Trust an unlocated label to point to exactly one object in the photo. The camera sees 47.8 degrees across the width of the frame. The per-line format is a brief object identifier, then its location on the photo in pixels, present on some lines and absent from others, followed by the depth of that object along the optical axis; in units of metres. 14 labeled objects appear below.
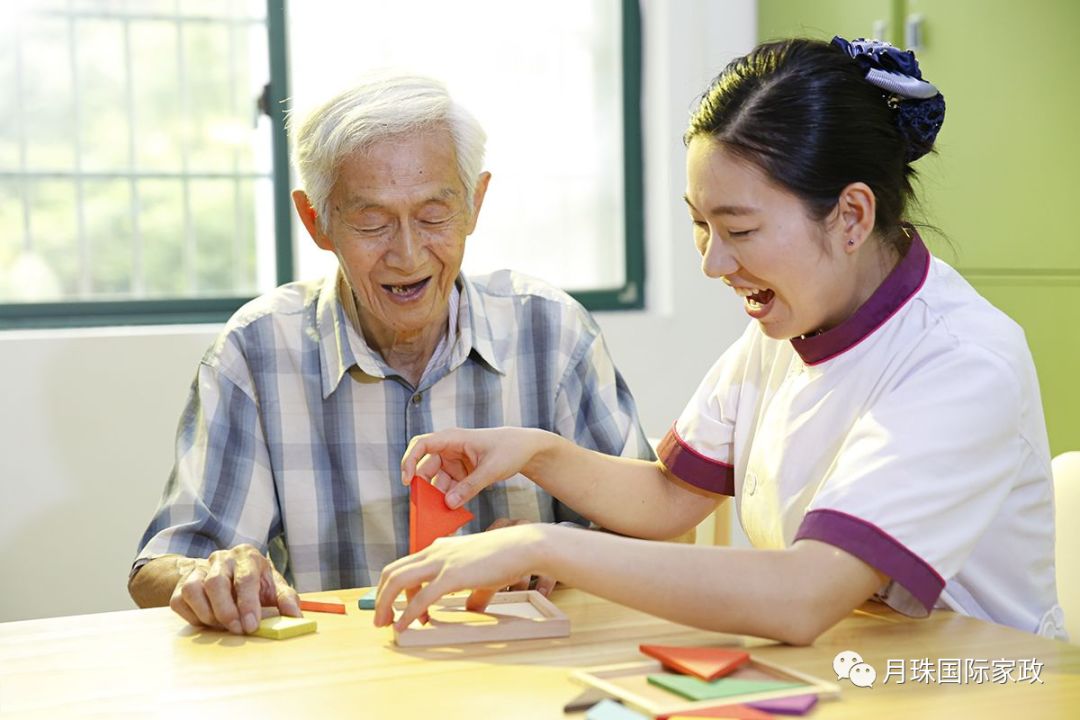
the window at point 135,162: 3.05
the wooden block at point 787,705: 1.07
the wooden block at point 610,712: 1.06
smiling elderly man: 1.84
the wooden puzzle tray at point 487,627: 1.32
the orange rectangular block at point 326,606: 1.46
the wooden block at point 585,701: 1.09
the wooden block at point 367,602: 1.47
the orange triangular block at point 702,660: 1.14
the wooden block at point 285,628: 1.35
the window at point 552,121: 3.41
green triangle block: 1.09
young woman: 1.27
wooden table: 1.11
